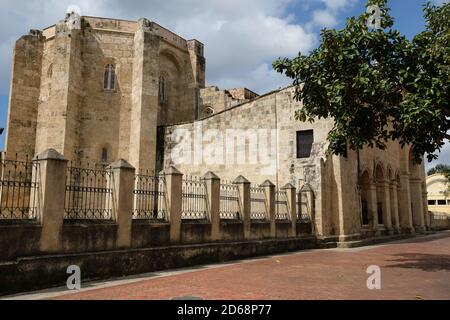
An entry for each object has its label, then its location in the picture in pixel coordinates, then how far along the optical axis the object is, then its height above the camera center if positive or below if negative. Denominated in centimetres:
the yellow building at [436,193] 5760 +345
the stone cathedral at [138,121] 2095 +530
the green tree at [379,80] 995 +351
